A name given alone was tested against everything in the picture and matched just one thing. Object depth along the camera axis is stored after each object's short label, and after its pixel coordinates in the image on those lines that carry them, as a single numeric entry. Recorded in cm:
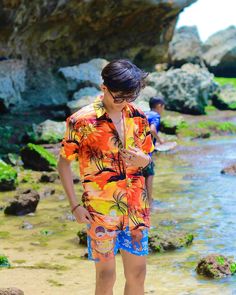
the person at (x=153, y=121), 905
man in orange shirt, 433
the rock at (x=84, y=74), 2447
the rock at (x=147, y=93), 2385
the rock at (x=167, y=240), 784
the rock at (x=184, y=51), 3888
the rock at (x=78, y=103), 2130
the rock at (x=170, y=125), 2238
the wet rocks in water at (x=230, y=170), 1473
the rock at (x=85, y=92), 2278
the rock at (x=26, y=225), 944
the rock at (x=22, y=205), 1030
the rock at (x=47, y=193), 1218
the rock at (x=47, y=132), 1891
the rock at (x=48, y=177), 1368
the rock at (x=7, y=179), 1272
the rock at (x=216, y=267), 660
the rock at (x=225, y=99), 2950
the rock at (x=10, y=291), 550
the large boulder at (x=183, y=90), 2720
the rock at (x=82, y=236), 825
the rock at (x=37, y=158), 1489
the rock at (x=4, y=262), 725
